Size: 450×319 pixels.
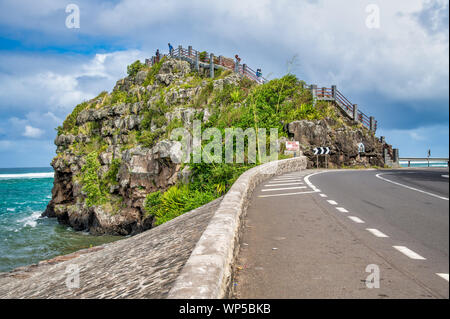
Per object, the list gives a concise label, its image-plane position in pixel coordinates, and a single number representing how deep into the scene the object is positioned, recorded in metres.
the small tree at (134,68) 52.59
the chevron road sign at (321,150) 28.77
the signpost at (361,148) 33.73
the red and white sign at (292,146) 24.80
